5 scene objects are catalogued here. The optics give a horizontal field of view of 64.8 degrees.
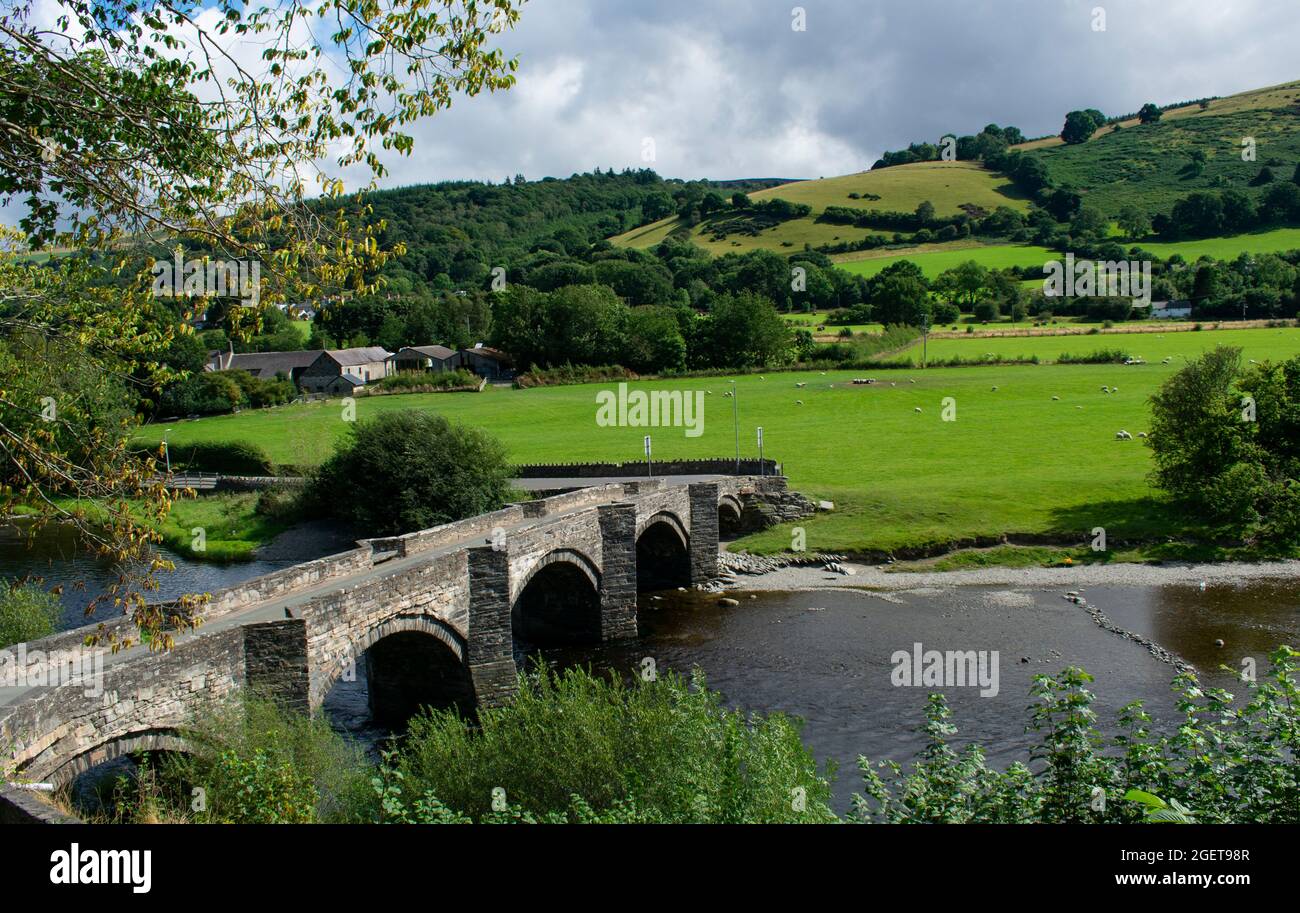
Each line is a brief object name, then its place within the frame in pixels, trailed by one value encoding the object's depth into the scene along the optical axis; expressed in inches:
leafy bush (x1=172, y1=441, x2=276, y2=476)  2442.2
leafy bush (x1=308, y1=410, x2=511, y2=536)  1652.3
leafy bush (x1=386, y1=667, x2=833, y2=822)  523.5
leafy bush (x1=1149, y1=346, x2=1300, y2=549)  1663.4
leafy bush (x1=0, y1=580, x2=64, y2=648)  952.9
